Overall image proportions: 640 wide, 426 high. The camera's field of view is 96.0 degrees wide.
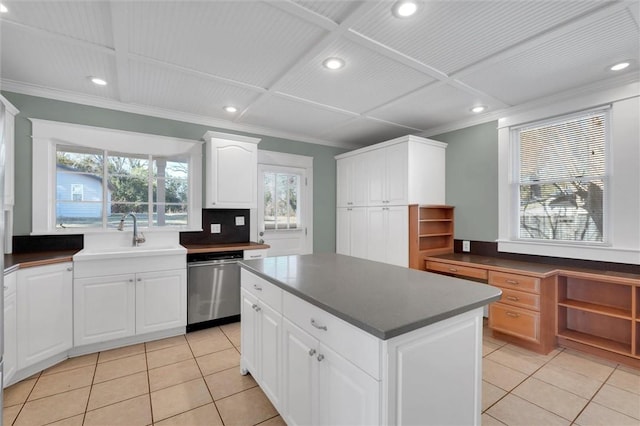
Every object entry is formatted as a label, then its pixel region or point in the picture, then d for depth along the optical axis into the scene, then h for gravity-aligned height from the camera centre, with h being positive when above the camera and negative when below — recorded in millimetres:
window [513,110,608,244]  2811 +374
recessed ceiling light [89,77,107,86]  2619 +1219
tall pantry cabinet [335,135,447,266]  3716 +314
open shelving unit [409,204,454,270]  3619 -244
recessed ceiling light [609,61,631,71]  2338 +1220
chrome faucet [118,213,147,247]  3208 -208
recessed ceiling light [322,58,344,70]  2281 +1210
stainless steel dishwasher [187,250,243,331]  3154 -856
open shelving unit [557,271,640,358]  2424 -863
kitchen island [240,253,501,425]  1090 -593
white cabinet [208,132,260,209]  3485 +525
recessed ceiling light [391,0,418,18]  1652 +1206
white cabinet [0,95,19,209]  2537 +514
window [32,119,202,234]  2904 +379
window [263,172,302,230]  4312 +196
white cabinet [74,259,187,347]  2635 -866
